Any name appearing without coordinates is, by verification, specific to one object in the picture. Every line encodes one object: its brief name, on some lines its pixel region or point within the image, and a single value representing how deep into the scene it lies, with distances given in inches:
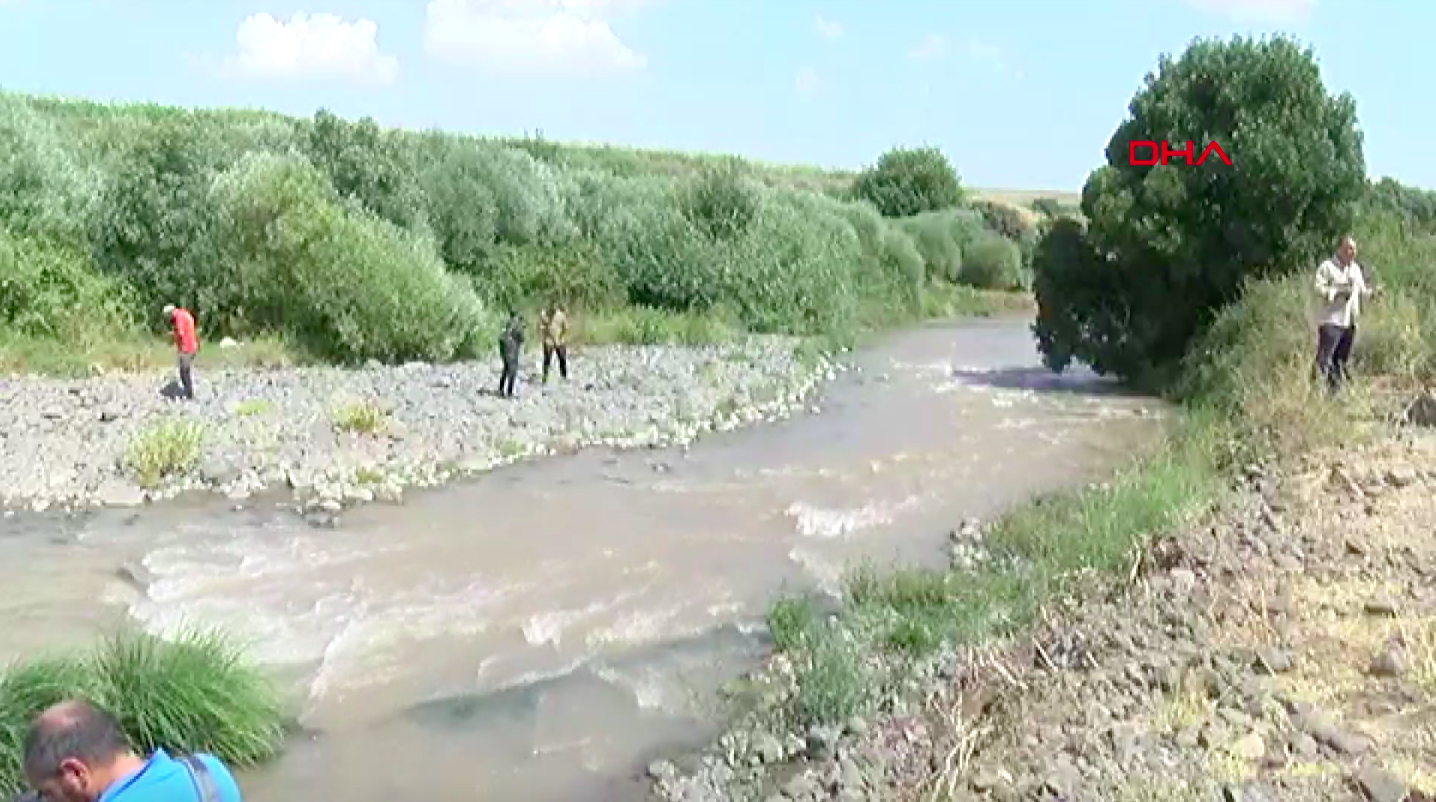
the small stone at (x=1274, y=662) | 312.5
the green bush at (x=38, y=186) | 1130.7
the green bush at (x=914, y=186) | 2987.2
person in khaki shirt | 1039.0
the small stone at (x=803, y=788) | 314.2
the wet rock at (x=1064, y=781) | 252.5
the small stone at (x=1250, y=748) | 261.9
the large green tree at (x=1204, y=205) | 1072.8
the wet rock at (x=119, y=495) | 660.1
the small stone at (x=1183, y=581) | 378.9
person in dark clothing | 948.0
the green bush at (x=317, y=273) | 1138.7
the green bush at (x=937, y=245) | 2551.7
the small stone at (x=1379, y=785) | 233.5
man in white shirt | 637.3
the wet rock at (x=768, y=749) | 353.4
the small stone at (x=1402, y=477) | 485.7
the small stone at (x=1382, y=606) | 344.2
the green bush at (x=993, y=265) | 2623.0
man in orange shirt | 856.3
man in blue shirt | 158.9
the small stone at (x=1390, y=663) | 296.7
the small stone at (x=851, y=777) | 311.0
